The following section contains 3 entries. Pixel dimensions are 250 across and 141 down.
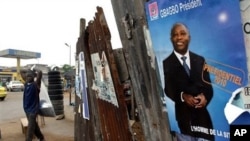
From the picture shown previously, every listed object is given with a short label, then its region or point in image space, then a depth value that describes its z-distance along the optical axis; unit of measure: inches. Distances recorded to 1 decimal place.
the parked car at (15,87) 1196.9
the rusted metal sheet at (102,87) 78.6
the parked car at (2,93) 670.4
